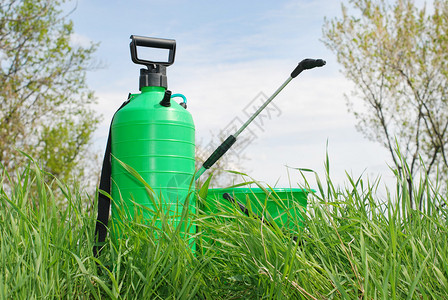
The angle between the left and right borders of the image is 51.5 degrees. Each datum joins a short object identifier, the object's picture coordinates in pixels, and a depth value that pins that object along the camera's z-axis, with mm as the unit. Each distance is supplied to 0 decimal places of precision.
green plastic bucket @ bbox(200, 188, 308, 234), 2721
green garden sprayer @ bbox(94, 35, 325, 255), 2727
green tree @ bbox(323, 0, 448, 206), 10477
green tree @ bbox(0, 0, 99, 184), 8477
